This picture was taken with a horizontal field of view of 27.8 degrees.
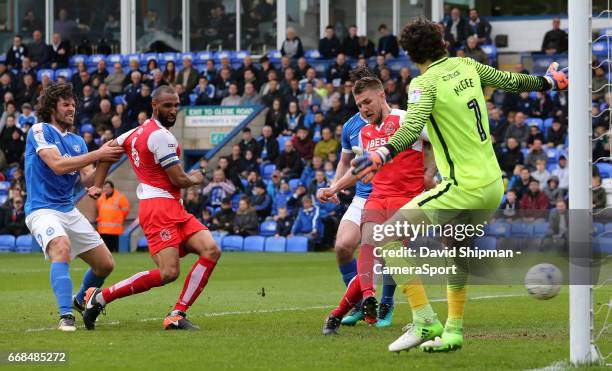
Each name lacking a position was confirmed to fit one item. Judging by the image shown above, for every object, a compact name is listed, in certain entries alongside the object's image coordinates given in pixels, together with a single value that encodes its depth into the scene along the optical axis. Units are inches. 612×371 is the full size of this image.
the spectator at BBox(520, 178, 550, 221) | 970.1
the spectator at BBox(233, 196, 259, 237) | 1117.1
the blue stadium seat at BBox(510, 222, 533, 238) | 944.0
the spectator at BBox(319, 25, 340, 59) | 1306.6
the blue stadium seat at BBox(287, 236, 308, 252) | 1084.9
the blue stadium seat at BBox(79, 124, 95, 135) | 1315.2
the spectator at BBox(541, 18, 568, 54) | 1201.4
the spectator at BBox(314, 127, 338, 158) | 1128.2
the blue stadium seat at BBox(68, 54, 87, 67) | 1489.9
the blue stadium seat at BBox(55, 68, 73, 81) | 1464.1
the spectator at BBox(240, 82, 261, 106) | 1294.3
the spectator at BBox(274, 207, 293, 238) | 1106.1
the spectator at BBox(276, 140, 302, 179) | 1162.6
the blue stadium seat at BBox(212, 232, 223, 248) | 1111.1
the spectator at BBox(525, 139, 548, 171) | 1027.9
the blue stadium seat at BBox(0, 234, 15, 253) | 1160.2
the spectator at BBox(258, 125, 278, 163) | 1190.0
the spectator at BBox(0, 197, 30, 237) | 1182.9
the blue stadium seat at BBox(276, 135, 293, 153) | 1213.2
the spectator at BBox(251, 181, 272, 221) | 1133.1
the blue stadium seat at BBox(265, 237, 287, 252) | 1093.8
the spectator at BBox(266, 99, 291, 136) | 1228.5
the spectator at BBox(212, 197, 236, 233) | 1127.0
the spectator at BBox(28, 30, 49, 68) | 1483.8
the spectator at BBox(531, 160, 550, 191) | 1005.0
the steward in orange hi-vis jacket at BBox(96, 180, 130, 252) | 1111.6
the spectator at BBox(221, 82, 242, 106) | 1304.1
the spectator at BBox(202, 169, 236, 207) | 1157.7
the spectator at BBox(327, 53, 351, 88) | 1243.2
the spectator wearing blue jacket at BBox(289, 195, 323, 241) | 1080.8
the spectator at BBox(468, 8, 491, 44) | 1250.0
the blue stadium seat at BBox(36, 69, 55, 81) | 1462.8
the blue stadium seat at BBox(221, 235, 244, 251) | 1108.5
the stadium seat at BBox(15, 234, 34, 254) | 1149.7
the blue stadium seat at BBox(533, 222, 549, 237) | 933.6
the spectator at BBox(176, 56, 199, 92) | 1343.5
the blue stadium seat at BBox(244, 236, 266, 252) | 1102.4
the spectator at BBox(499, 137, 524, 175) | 1040.8
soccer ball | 351.3
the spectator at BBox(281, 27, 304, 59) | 1333.7
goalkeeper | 335.3
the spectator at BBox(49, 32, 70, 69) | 1482.5
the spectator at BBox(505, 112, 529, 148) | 1070.4
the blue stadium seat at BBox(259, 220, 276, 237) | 1125.1
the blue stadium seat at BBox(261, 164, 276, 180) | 1195.3
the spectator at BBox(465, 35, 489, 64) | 1184.2
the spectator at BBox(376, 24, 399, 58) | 1268.5
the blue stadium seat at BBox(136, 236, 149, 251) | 1147.3
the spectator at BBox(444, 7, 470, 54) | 1226.3
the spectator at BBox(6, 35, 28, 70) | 1477.6
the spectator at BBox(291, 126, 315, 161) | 1163.9
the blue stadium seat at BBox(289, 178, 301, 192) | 1146.4
